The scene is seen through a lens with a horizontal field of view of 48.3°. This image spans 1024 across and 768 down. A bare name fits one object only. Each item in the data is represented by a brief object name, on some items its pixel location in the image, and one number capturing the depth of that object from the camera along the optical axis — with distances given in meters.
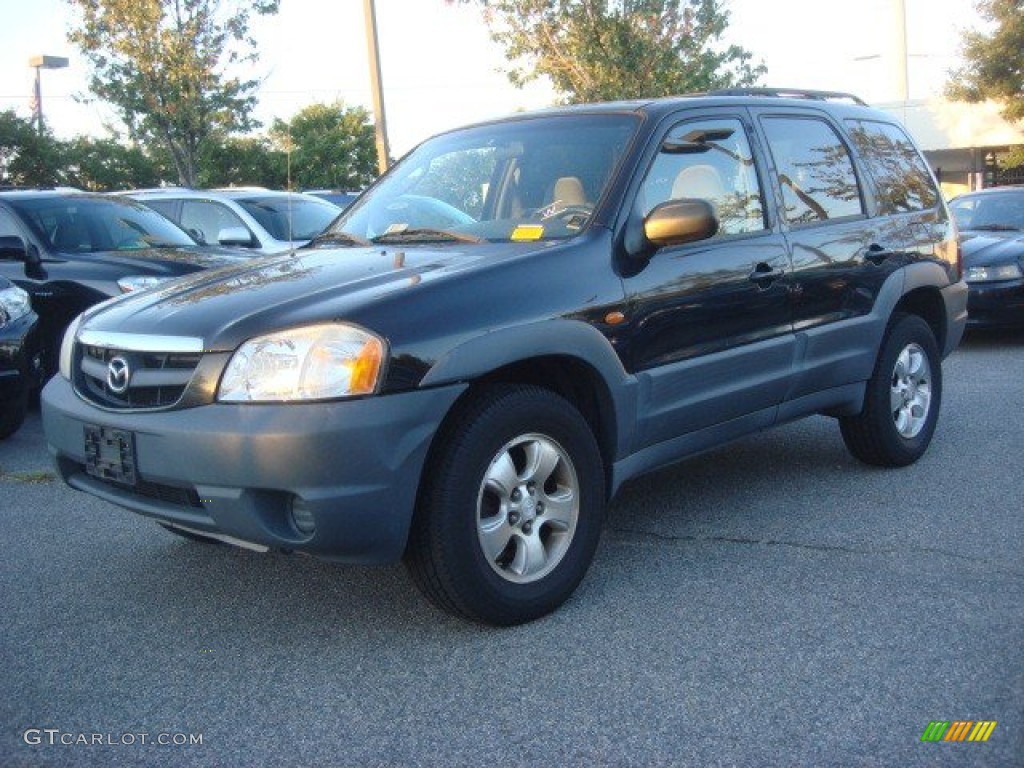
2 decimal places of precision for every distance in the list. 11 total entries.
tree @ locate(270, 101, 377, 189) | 34.59
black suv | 3.38
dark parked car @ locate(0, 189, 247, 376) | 8.09
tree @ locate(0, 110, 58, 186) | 28.52
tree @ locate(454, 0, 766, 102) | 17.34
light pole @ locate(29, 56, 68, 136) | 30.19
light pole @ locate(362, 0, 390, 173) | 13.97
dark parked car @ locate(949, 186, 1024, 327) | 10.09
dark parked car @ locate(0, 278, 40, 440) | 6.74
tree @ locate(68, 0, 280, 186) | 19.17
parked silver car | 11.40
